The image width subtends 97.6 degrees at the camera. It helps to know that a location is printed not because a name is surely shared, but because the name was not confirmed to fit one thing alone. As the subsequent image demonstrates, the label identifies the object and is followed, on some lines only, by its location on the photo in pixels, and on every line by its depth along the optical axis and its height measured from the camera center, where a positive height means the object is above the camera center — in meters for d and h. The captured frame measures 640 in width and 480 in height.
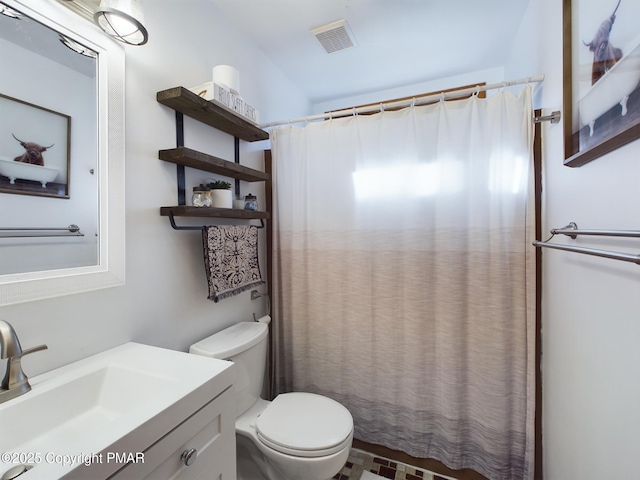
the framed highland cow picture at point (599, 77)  0.65 +0.43
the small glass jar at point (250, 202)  1.62 +0.20
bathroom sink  0.57 -0.43
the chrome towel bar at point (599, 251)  0.57 -0.03
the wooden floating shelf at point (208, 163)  1.18 +0.35
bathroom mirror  0.83 +0.29
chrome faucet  0.70 -0.33
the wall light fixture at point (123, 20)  0.92 +0.74
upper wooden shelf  1.17 +0.59
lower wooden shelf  1.18 +0.11
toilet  1.15 -0.85
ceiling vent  1.60 +1.20
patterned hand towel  1.31 -0.11
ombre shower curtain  1.40 -0.23
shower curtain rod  1.29 +0.73
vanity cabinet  0.65 -0.56
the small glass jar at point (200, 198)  1.31 +0.19
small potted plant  1.38 +0.22
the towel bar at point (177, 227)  1.21 +0.05
